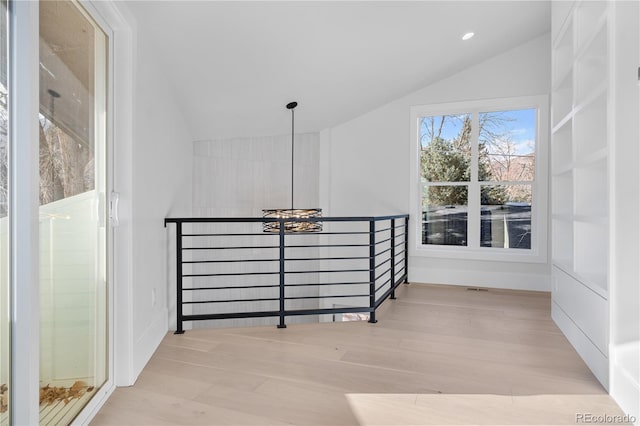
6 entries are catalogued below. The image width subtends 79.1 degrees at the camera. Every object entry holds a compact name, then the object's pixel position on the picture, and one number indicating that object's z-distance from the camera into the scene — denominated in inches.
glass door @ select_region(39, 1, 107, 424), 55.3
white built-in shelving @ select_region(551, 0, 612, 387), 85.4
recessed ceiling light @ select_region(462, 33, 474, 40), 142.5
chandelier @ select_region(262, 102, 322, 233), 132.0
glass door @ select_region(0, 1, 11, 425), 44.8
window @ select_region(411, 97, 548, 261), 167.0
